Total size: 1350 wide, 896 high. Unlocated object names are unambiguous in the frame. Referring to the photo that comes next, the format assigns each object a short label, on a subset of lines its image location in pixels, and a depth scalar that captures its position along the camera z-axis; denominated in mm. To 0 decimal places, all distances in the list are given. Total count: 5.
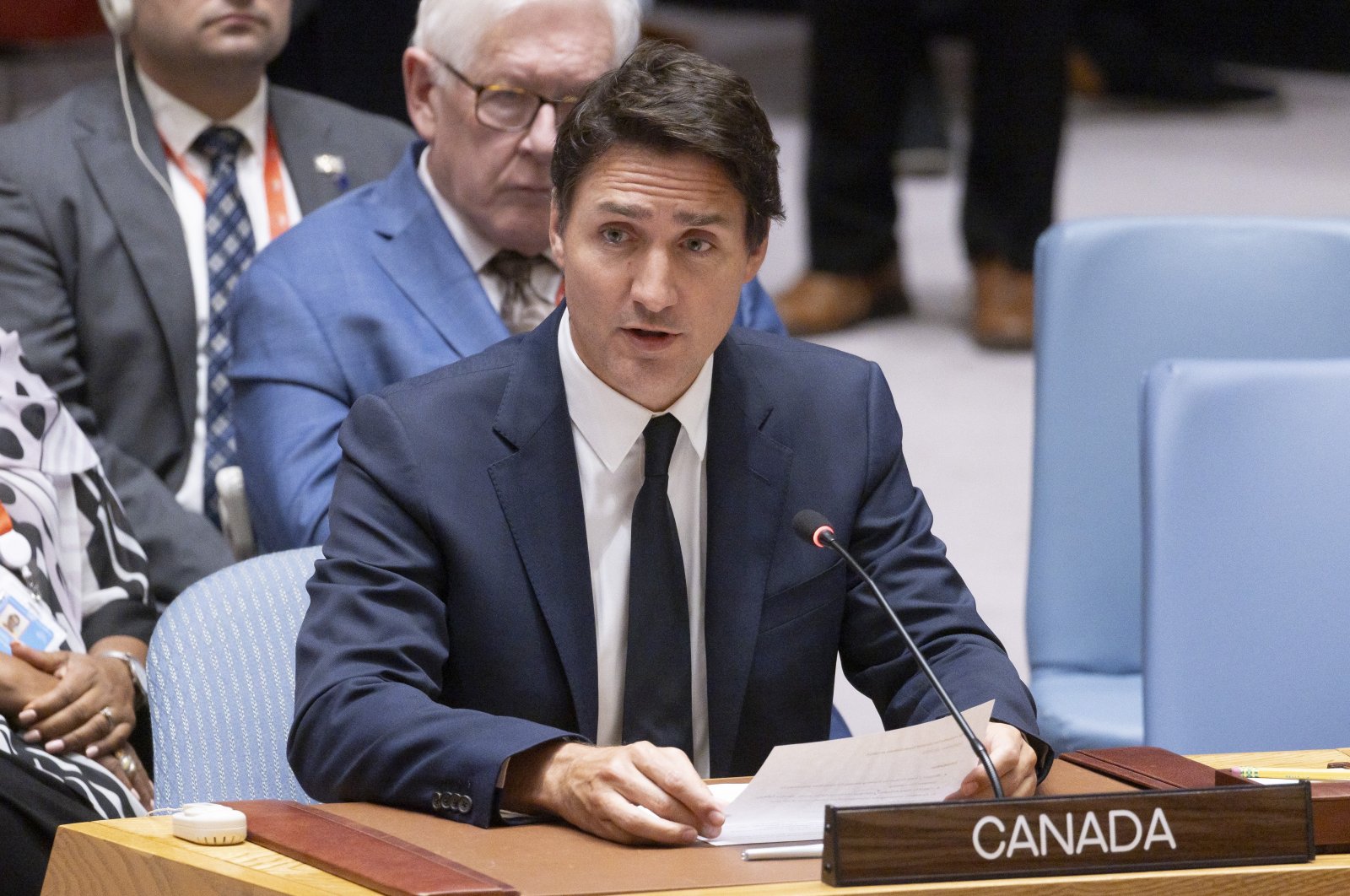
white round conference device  6864
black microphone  6894
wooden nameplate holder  6764
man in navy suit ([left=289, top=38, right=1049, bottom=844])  7136
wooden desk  6775
